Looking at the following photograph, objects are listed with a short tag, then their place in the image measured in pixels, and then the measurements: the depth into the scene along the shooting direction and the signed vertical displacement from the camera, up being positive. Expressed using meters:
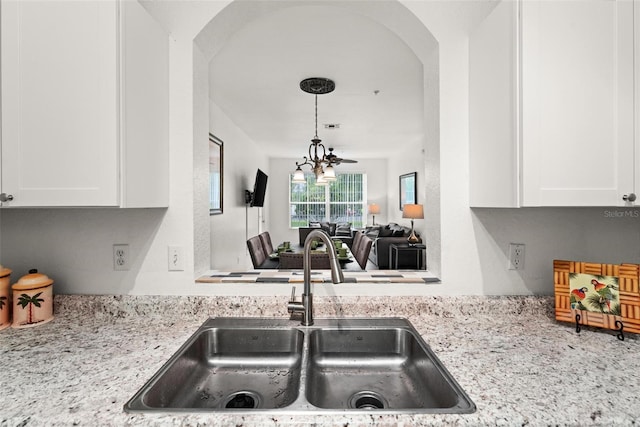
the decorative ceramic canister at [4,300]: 1.30 -0.35
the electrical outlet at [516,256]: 1.46 -0.19
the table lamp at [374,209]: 8.73 +0.10
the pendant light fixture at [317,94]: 3.24 +1.26
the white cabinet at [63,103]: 1.12 +0.37
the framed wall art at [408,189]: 6.75 +0.52
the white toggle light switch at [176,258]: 1.46 -0.20
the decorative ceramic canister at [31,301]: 1.29 -0.35
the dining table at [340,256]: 3.29 -0.45
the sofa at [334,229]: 7.43 -0.39
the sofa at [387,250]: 5.39 -0.63
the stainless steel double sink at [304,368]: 1.02 -0.55
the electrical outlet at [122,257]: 1.47 -0.20
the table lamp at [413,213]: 5.25 +0.00
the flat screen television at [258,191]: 5.37 +0.36
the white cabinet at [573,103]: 1.12 +0.38
